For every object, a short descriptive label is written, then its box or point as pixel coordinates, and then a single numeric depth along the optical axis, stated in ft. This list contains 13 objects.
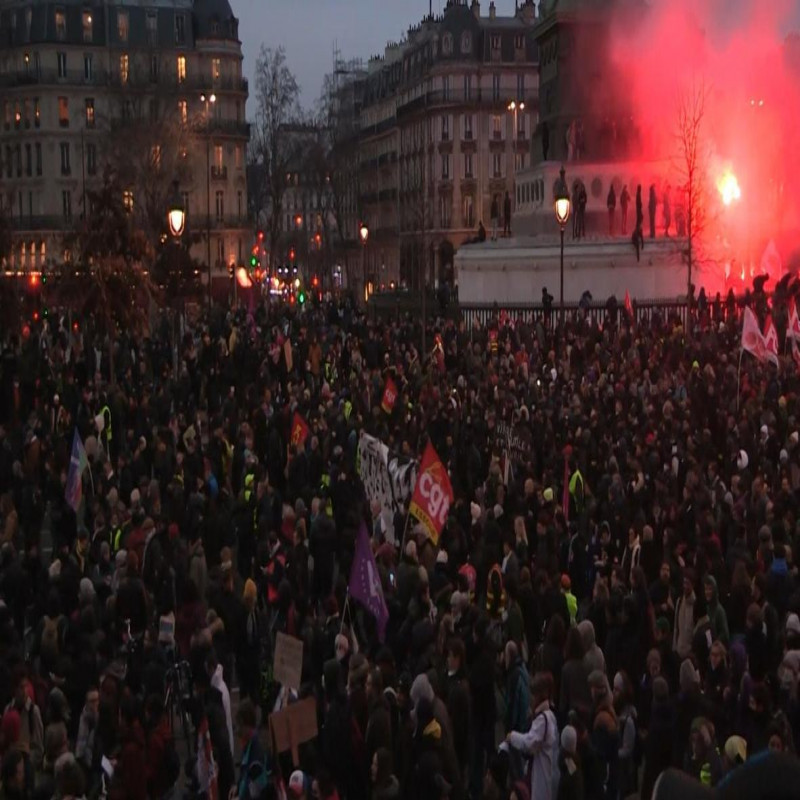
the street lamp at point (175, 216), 85.71
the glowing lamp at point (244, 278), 159.61
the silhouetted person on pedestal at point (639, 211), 144.39
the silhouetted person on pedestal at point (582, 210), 159.51
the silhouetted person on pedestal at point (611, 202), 150.92
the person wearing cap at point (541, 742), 30.63
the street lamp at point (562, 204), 97.66
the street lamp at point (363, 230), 133.94
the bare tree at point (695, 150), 153.99
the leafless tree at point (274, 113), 221.87
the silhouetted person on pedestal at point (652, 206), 156.24
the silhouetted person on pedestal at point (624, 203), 165.89
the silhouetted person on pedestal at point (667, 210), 166.42
